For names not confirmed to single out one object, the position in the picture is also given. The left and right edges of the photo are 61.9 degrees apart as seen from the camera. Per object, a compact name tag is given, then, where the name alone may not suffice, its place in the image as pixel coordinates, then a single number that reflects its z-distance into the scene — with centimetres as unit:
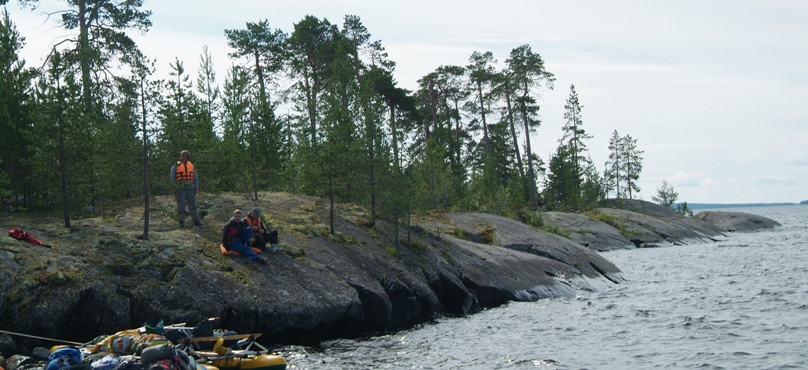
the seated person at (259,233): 2208
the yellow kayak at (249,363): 1498
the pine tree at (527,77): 6750
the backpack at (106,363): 1309
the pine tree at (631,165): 9719
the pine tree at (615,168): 9794
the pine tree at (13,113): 2542
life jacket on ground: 1881
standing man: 2312
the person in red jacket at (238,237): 2130
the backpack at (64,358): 1310
